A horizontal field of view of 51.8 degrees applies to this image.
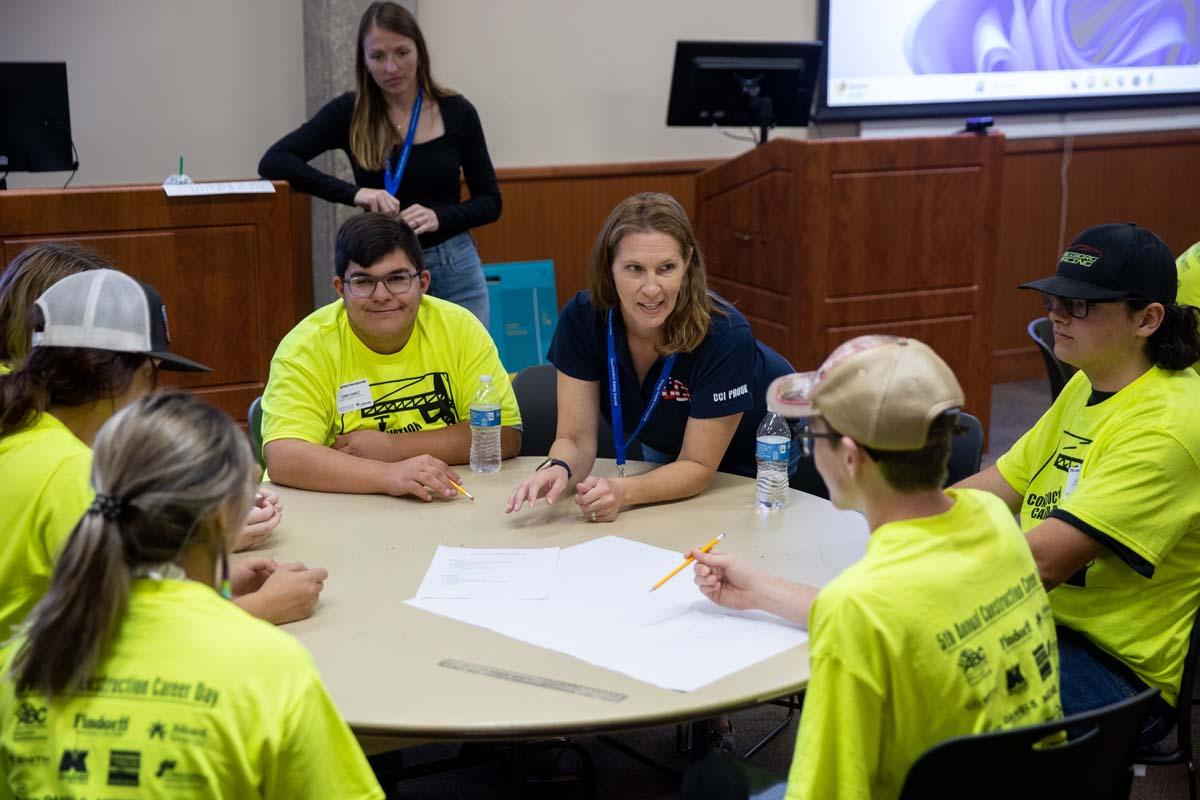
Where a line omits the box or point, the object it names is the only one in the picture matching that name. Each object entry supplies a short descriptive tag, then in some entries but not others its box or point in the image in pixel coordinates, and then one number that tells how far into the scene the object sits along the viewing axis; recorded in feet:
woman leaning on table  9.04
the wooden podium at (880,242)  16.80
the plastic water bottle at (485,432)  9.55
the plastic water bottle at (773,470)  8.86
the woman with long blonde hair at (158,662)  4.58
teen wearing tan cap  5.04
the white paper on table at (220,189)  15.34
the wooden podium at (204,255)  14.94
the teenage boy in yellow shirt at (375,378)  9.23
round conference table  5.86
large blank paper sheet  6.38
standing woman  14.32
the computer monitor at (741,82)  17.56
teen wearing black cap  7.22
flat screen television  21.17
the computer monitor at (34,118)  15.19
